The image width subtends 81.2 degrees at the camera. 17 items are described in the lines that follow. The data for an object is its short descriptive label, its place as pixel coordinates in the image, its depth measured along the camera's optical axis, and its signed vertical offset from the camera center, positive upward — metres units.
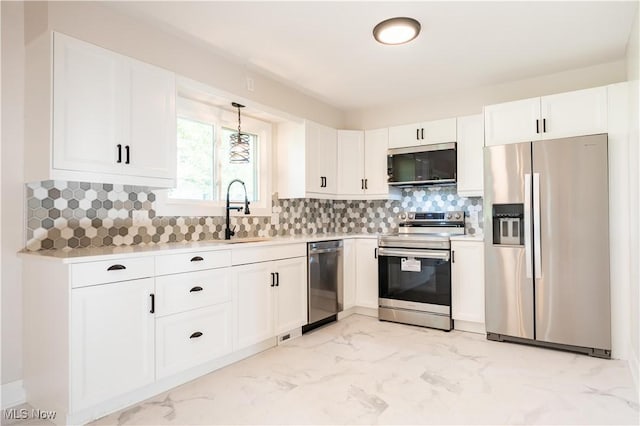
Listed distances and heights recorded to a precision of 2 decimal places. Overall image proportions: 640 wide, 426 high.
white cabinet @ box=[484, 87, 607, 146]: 3.05 +0.85
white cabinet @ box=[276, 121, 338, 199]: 4.00 +0.62
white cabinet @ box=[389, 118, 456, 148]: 3.98 +0.91
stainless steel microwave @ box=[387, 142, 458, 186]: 3.92 +0.55
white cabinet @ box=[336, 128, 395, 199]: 4.45 +0.63
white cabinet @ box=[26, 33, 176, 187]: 2.12 +0.61
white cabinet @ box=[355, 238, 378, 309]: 4.18 -0.64
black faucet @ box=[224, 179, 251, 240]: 3.36 +0.05
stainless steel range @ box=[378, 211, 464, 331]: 3.70 -0.61
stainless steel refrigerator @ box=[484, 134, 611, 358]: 2.94 -0.24
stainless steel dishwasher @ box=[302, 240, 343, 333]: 3.61 -0.67
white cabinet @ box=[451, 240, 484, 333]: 3.57 -0.68
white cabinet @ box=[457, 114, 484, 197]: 3.81 +0.62
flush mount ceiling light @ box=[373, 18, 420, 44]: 2.60 +1.33
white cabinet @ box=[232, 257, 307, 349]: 2.90 -0.69
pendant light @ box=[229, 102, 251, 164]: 3.39 +0.64
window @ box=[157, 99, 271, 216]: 3.15 +0.47
